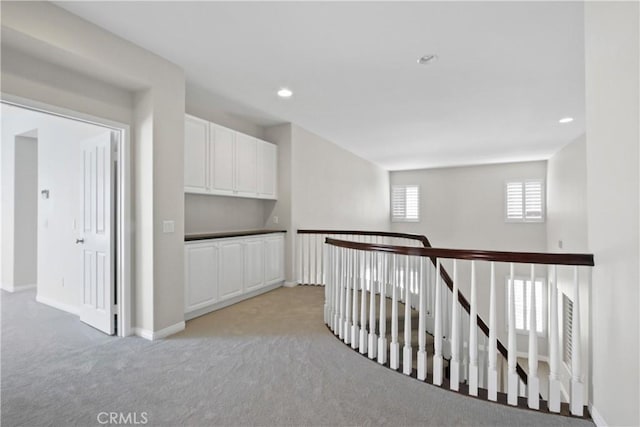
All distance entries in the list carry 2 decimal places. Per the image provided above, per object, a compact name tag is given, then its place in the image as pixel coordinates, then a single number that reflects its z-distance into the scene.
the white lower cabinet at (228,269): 3.48
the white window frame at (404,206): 9.47
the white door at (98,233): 3.05
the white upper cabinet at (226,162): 3.65
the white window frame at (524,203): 7.96
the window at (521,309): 7.18
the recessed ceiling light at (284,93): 3.71
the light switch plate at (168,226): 3.03
